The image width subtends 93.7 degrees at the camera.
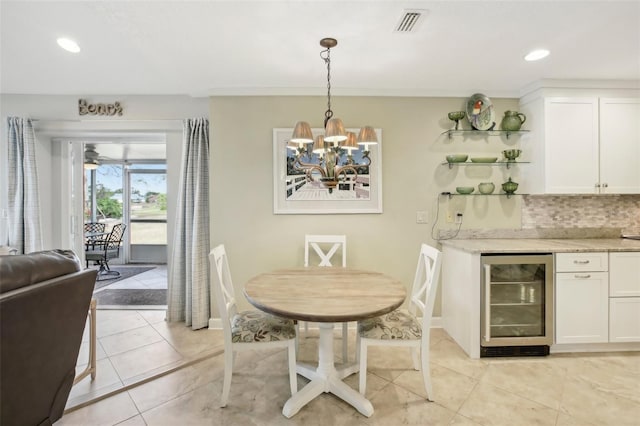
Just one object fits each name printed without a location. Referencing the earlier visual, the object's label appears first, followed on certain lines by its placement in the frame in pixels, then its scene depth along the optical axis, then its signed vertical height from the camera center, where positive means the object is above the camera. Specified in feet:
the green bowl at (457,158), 9.61 +1.66
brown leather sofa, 4.05 -1.78
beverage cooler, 8.08 -2.63
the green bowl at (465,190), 9.73 +0.65
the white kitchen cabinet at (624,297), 8.20 -2.39
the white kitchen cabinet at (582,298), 8.18 -2.42
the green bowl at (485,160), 9.66 +1.61
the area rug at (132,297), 12.70 -3.87
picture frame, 9.83 +0.70
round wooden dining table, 5.18 -1.70
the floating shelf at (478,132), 10.04 +2.61
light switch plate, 10.07 -0.20
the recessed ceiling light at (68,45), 6.97 +3.97
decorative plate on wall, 9.92 +3.25
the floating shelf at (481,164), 9.95 +1.55
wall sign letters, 10.42 +3.56
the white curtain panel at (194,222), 10.01 -0.40
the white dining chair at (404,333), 6.20 -2.59
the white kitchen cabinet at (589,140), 9.21 +2.15
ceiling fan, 17.63 +3.33
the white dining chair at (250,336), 6.10 -2.60
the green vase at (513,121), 9.76 +2.92
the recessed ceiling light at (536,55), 7.52 +3.97
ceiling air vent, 5.87 +3.87
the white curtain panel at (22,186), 10.18 +0.85
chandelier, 5.94 +1.41
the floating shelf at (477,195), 10.08 +0.50
